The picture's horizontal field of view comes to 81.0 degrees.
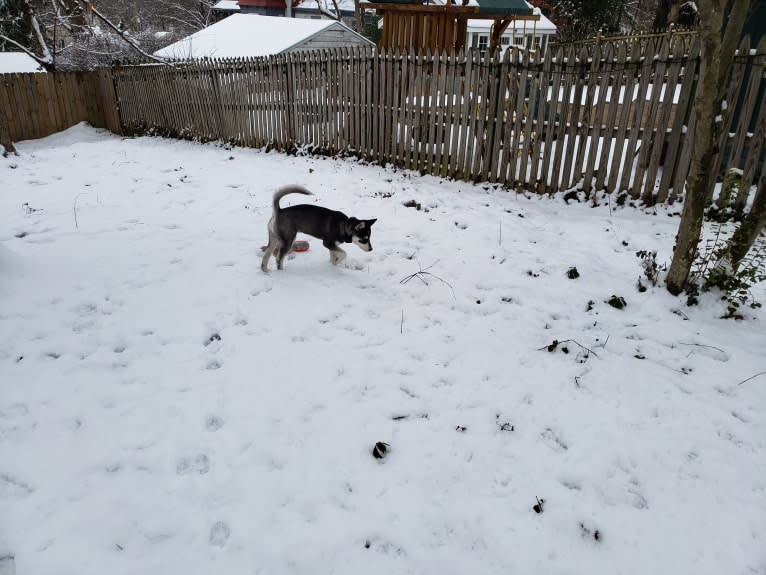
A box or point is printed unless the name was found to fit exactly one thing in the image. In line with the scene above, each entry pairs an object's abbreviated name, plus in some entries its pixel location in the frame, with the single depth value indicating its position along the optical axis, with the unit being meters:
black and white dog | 4.44
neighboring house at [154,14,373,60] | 16.39
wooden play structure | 12.61
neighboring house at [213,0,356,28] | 37.81
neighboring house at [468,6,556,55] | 29.89
